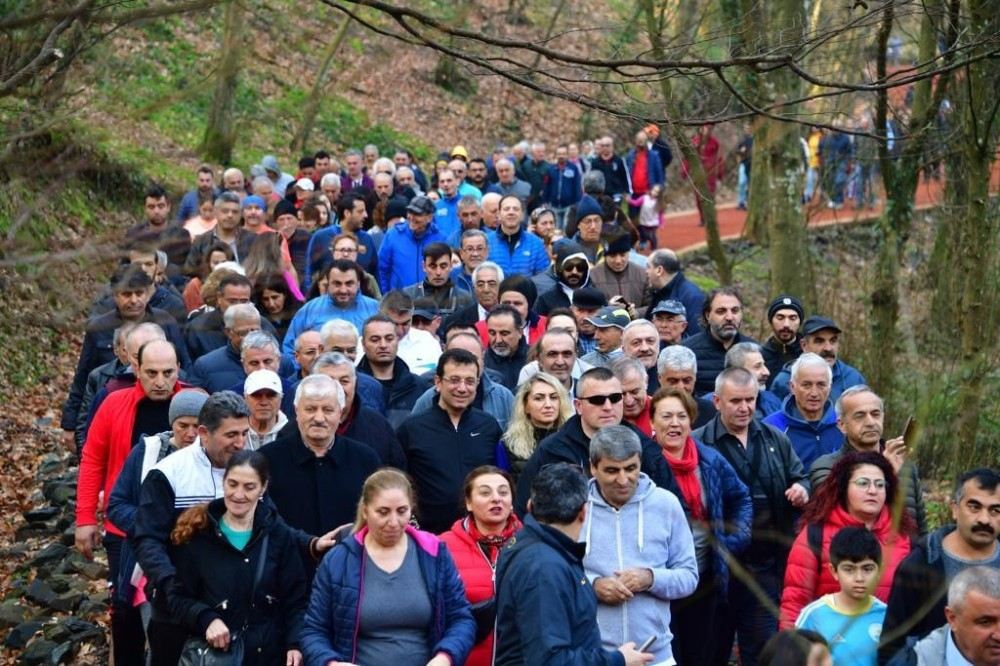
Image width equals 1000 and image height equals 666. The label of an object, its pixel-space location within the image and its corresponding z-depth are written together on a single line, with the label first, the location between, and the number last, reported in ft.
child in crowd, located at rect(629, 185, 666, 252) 75.46
